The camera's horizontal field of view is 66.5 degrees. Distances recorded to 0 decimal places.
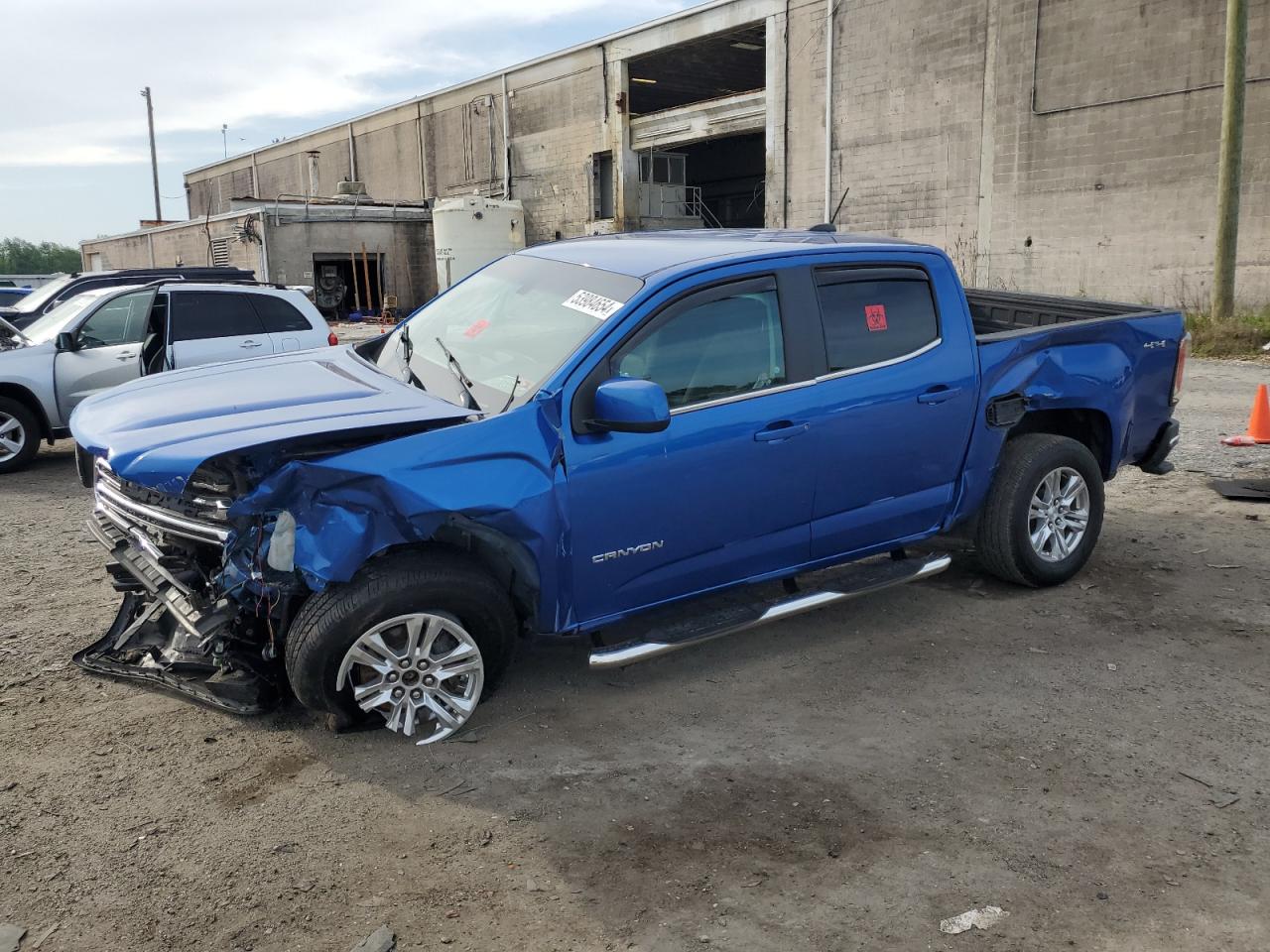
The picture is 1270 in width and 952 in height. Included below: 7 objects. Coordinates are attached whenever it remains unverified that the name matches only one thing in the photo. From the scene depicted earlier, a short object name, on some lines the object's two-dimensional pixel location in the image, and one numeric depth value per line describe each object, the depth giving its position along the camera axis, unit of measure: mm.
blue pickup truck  3527
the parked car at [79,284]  12891
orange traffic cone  8523
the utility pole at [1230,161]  15055
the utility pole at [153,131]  54500
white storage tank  30438
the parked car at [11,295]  19781
